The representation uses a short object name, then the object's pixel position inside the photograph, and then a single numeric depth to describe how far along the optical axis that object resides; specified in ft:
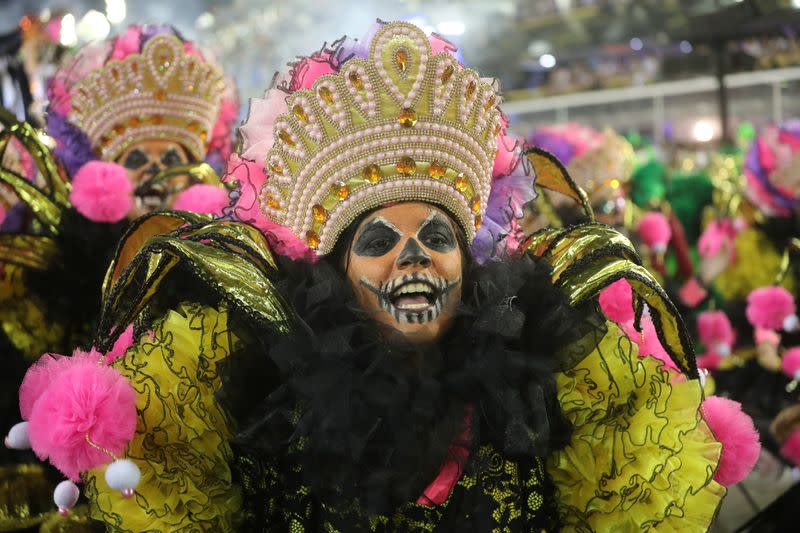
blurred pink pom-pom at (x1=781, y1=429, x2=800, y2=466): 13.65
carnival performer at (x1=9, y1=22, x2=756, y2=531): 6.48
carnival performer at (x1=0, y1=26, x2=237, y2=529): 11.07
